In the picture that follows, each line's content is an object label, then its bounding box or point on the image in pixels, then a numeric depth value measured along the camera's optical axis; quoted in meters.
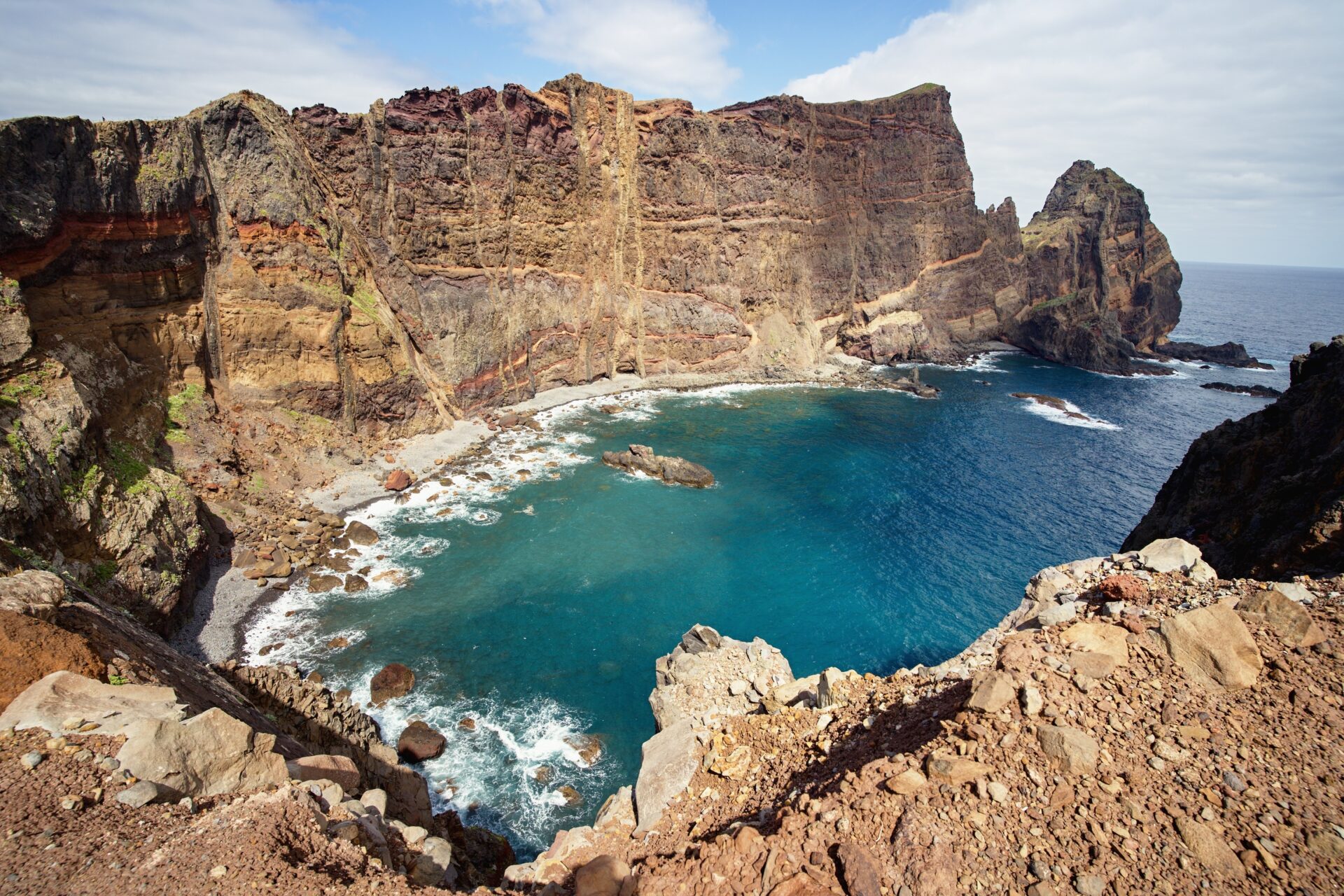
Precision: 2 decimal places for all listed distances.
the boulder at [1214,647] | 9.63
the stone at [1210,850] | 7.46
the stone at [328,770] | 12.99
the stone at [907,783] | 9.20
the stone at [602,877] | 10.38
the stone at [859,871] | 8.22
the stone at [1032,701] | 9.68
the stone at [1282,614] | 9.94
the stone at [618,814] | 13.75
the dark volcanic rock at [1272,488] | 16.56
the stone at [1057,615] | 12.72
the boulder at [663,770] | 13.62
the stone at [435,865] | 12.60
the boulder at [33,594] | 14.05
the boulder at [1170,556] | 13.05
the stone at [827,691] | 14.88
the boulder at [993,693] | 9.98
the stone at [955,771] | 9.09
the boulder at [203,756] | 10.52
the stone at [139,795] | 9.82
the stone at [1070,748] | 8.89
